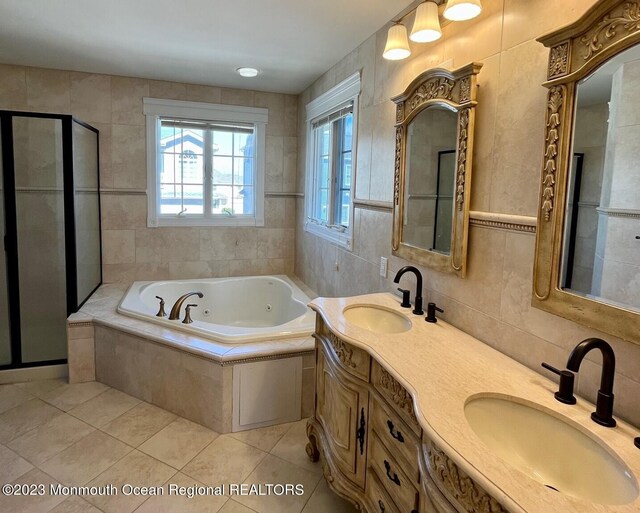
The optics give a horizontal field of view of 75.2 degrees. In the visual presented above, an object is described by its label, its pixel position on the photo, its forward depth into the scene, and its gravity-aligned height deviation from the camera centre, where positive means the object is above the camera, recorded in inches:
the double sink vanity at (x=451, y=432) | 34.9 -22.7
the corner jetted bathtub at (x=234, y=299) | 141.0 -34.8
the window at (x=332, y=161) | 116.7 +14.1
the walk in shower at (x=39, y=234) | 117.2 -11.1
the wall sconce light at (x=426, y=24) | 59.2 +29.1
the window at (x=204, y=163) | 153.6 +14.4
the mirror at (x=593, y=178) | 42.4 +4.0
